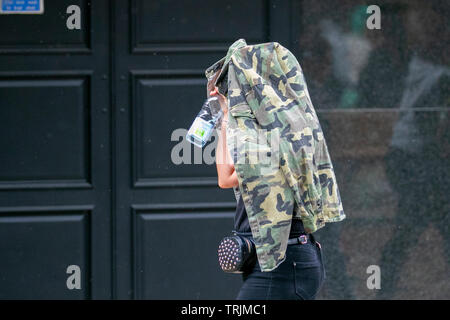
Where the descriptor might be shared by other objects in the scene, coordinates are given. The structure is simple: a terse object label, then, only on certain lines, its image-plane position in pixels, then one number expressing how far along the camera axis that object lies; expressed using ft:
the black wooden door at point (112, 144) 36.29
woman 22.34
